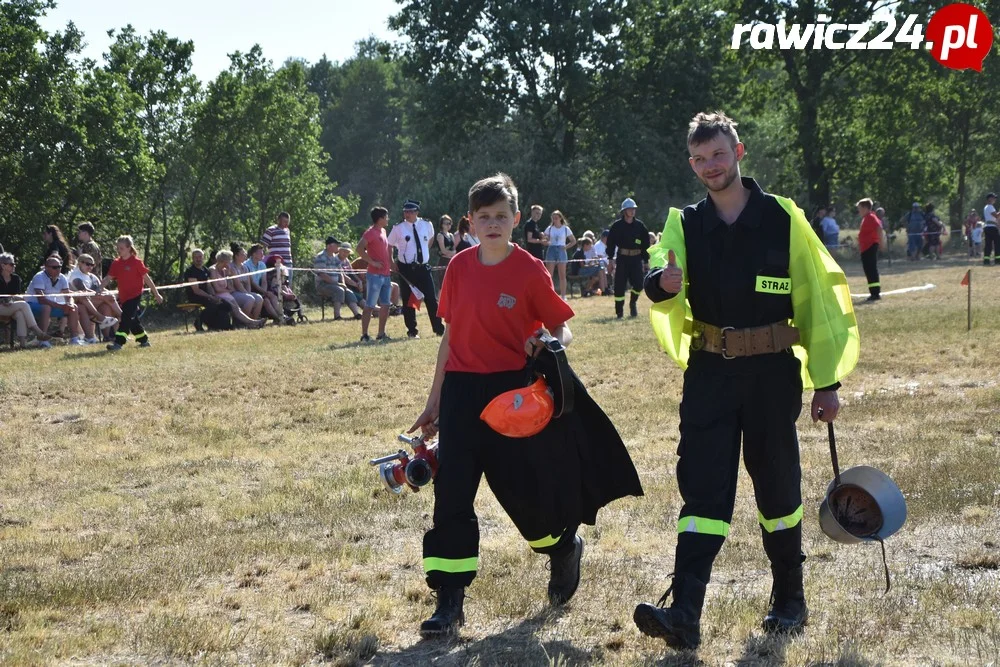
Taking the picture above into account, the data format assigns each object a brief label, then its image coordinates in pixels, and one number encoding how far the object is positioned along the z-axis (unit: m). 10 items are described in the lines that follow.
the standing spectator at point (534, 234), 23.48
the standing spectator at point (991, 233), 35.84
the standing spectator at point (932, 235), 43.09
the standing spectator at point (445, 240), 22.69
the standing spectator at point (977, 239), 41.72
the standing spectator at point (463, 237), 21.42
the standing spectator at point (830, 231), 38.19
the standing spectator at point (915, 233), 43.47
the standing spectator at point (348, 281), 23.17
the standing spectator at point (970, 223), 43.43
